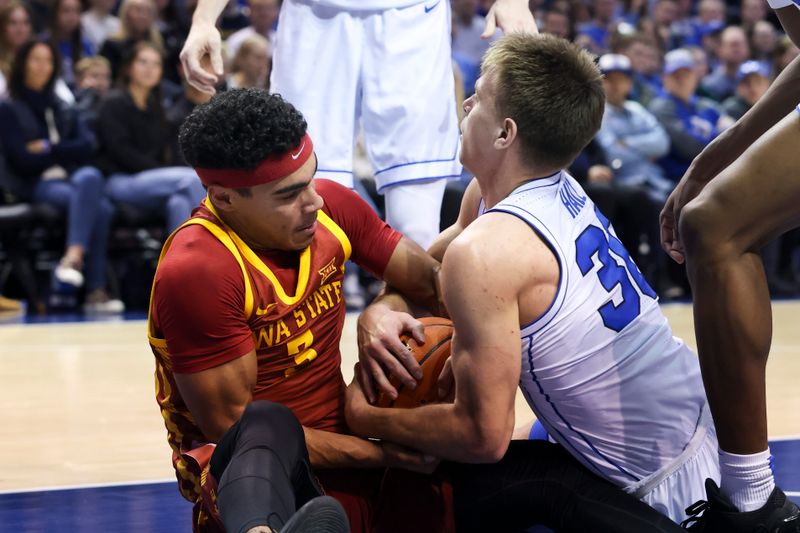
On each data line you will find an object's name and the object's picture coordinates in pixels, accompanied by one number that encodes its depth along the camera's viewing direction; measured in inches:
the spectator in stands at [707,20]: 1058.1
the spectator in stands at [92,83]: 677.3
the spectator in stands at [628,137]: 716.7
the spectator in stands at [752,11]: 1054.4
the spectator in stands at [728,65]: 888.9
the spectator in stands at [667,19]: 1020.4
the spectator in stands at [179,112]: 655.8
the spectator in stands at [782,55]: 787.4
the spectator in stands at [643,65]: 792.9
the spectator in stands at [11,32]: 650.8
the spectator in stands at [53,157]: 627.8
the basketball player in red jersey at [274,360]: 203.8
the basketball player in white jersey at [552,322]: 196.9
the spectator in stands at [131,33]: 706.8
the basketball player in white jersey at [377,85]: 300.2
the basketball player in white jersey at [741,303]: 204.1
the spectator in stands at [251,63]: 661.3
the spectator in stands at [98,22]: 773.3
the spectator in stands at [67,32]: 732.0
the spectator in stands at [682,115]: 746.8
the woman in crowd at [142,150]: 642.2
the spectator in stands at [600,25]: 952.3
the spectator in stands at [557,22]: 867.4
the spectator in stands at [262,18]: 754.8
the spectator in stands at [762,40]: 979.9
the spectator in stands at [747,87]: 808.3
